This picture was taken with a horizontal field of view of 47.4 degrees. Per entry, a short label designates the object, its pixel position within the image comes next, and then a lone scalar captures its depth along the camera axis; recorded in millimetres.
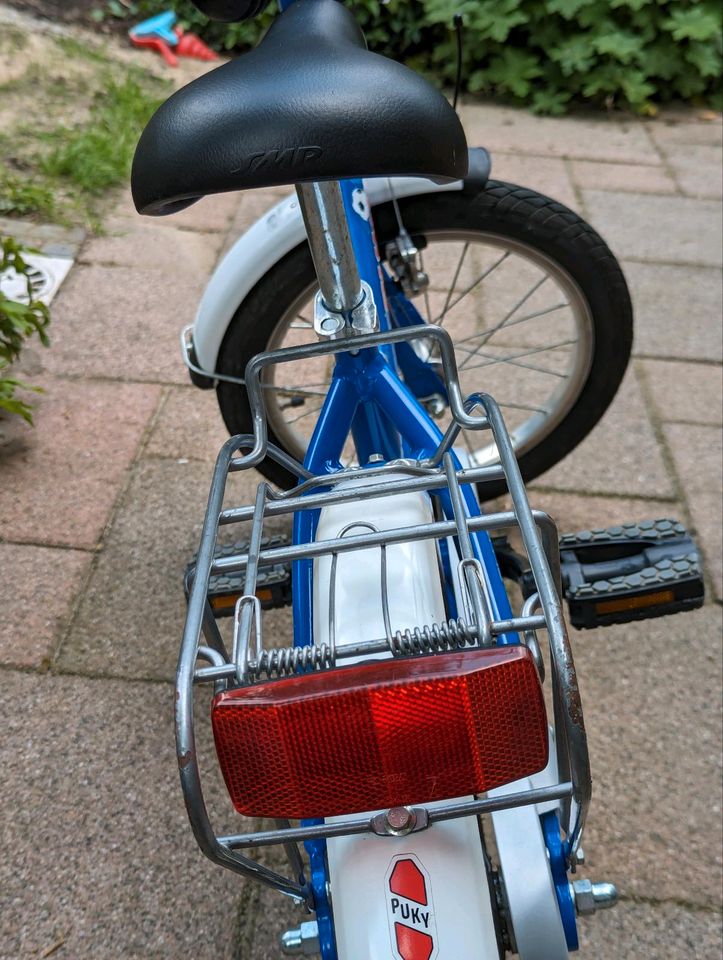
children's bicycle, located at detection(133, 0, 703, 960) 657
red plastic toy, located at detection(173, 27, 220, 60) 3990
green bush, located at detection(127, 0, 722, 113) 3533
